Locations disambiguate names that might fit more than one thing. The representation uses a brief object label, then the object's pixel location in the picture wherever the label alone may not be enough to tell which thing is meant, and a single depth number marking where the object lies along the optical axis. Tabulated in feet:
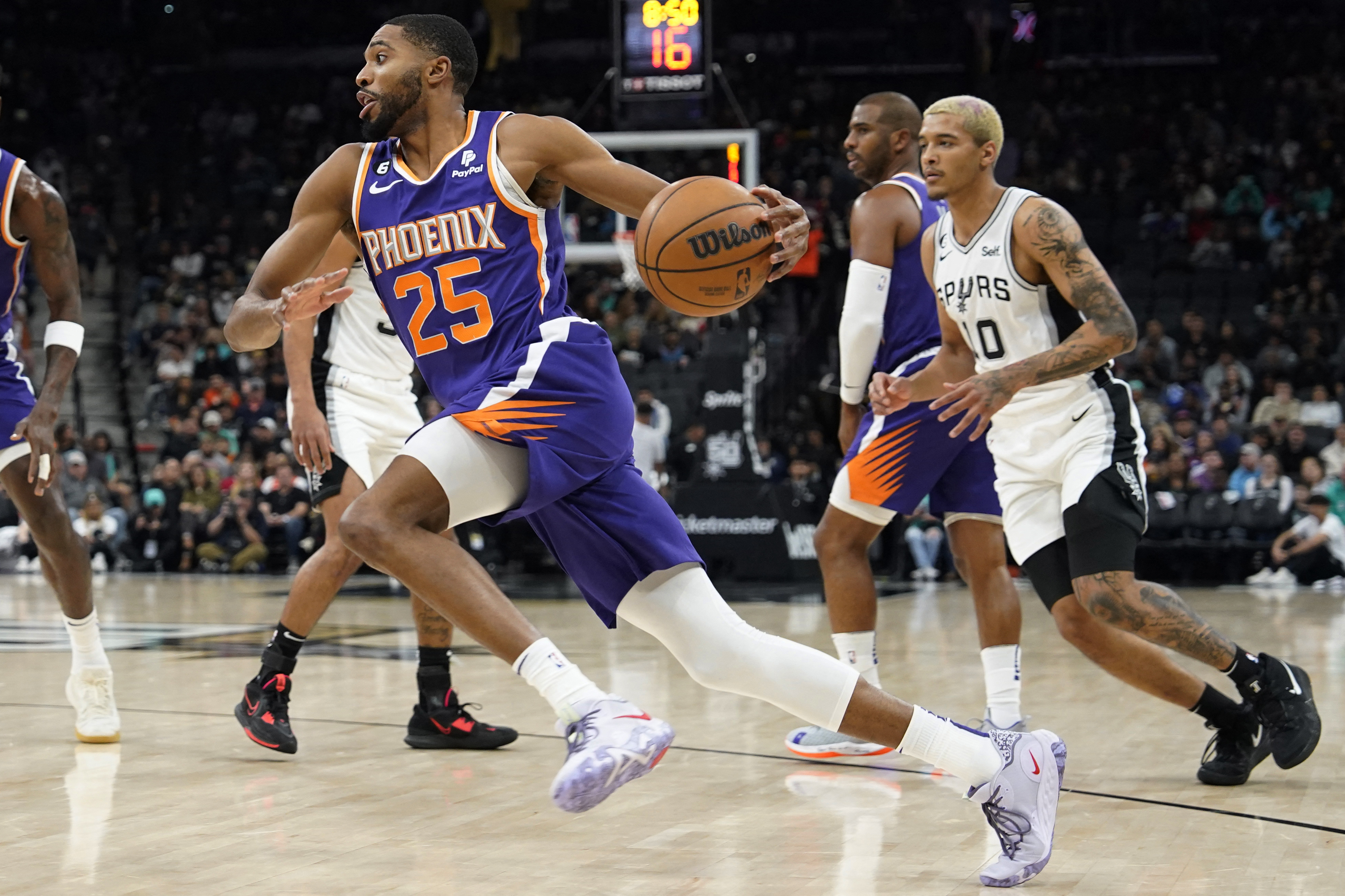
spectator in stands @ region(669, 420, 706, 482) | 43.57
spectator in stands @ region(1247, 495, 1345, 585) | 40.83
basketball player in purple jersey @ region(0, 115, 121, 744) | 15.48
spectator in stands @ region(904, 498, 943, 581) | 43.80
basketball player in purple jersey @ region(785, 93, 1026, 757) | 15.89
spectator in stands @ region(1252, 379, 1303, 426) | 46.26
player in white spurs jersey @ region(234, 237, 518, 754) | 15.40
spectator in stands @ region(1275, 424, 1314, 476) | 44.21
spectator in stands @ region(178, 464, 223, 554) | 48.19
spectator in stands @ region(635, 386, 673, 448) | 46.32
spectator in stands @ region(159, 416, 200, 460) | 52.49
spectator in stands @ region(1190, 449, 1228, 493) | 42.91
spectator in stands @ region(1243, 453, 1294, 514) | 41.93
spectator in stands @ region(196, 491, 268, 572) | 47.52
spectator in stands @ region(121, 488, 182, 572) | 48.29
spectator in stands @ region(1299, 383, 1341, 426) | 46.14
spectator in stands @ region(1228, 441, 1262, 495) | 43.09
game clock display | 41.09
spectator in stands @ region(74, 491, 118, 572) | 47.96
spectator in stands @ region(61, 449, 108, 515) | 49.93
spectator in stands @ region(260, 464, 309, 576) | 47.01
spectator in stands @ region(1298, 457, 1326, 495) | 41.73
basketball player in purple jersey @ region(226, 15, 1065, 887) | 9.99
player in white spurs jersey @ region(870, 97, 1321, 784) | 13.56
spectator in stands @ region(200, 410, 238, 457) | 51.85
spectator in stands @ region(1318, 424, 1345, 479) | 42.60
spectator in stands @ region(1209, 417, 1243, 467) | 45.16
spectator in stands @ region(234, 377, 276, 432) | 53.11
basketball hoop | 29.89
